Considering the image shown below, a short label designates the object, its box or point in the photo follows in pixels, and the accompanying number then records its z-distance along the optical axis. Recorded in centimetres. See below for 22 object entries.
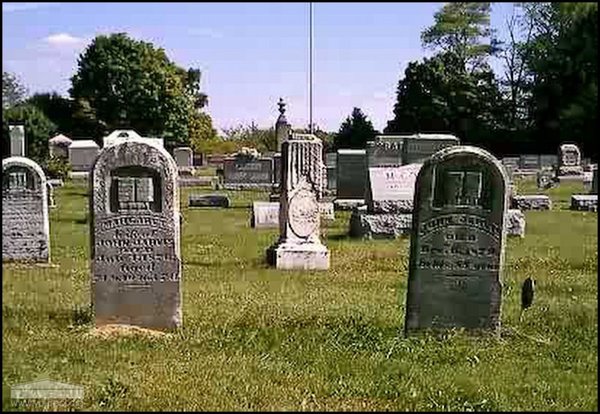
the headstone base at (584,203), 2245
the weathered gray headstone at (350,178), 2497
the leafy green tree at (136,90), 5028
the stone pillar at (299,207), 1288
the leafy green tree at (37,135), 4310
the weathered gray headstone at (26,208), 1260
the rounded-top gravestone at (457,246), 732
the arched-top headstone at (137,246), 753
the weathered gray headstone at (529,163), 4316
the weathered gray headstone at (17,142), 2478
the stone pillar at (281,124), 2841
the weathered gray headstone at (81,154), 4134
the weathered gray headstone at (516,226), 1631
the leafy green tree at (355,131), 5438
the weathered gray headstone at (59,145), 4553
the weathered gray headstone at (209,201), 2439
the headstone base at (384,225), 1616
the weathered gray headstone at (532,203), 2291
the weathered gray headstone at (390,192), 1639
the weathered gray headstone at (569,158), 3841
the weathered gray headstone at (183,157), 4225
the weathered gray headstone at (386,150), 2598
